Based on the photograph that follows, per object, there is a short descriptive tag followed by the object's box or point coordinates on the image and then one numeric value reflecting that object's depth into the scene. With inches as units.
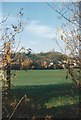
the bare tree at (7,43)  240.2
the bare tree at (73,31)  247.9
